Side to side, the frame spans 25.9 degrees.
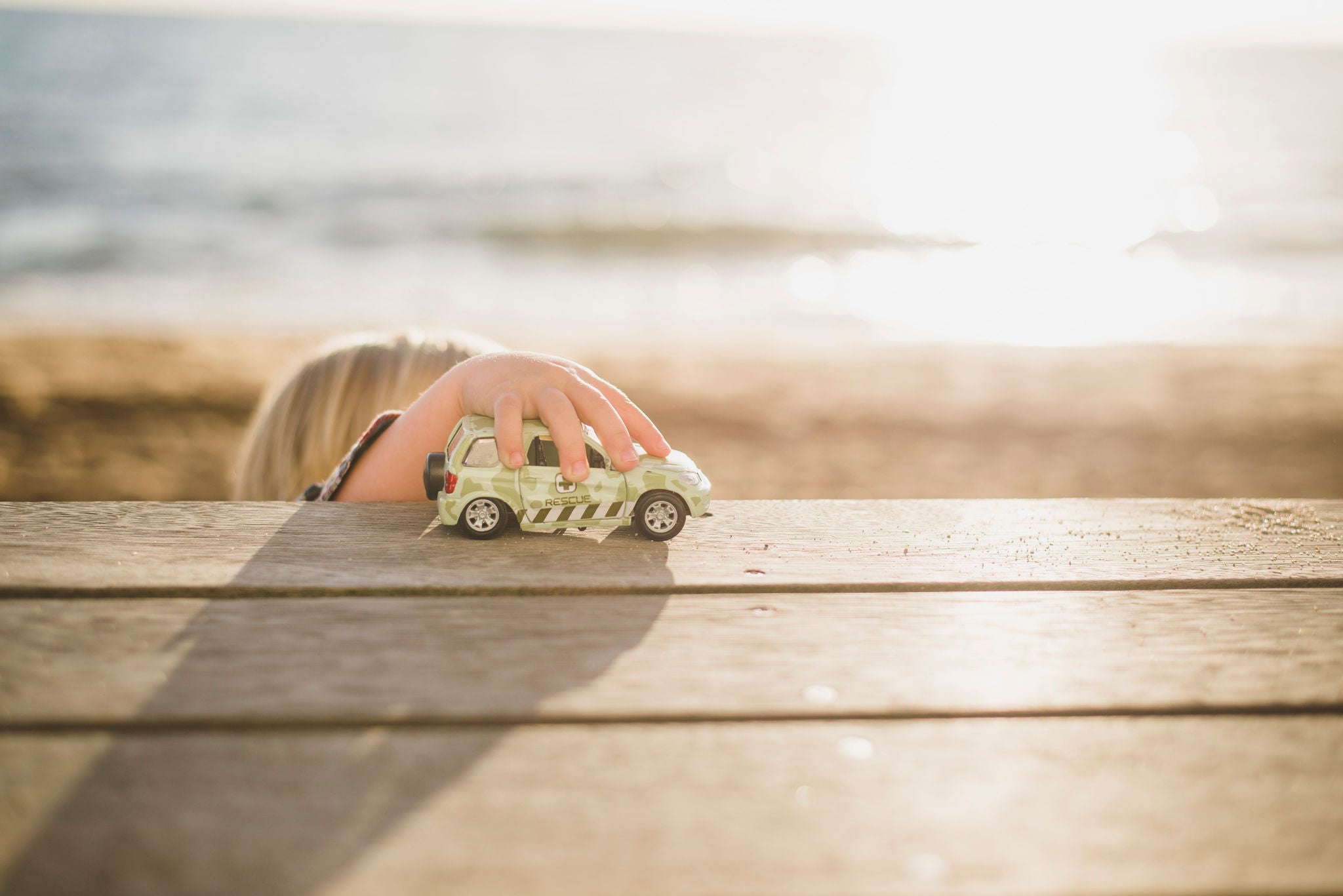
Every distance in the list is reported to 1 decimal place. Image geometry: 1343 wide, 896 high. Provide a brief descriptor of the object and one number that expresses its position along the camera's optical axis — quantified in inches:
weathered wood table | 23.8
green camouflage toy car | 28.3
